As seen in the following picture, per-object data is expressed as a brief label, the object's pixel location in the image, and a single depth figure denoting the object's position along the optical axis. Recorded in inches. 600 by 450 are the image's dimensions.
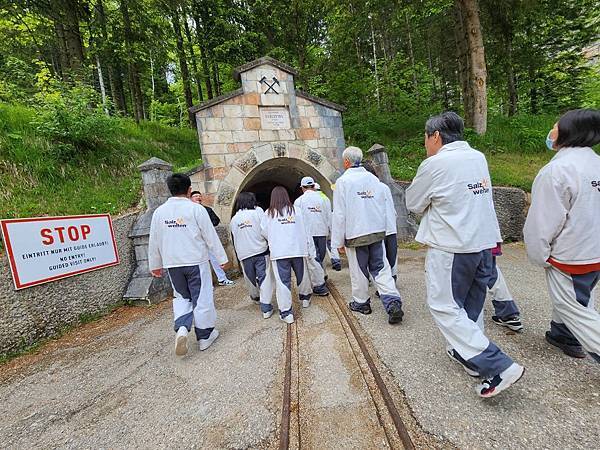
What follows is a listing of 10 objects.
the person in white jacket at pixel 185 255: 128.9
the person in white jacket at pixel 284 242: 152.6
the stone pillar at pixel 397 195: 302.4
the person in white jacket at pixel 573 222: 81.4
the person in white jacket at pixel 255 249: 161.3
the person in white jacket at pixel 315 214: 208.4
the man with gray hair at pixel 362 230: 135.5
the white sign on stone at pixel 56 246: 144.6
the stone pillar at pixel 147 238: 196.2
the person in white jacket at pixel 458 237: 80.7
